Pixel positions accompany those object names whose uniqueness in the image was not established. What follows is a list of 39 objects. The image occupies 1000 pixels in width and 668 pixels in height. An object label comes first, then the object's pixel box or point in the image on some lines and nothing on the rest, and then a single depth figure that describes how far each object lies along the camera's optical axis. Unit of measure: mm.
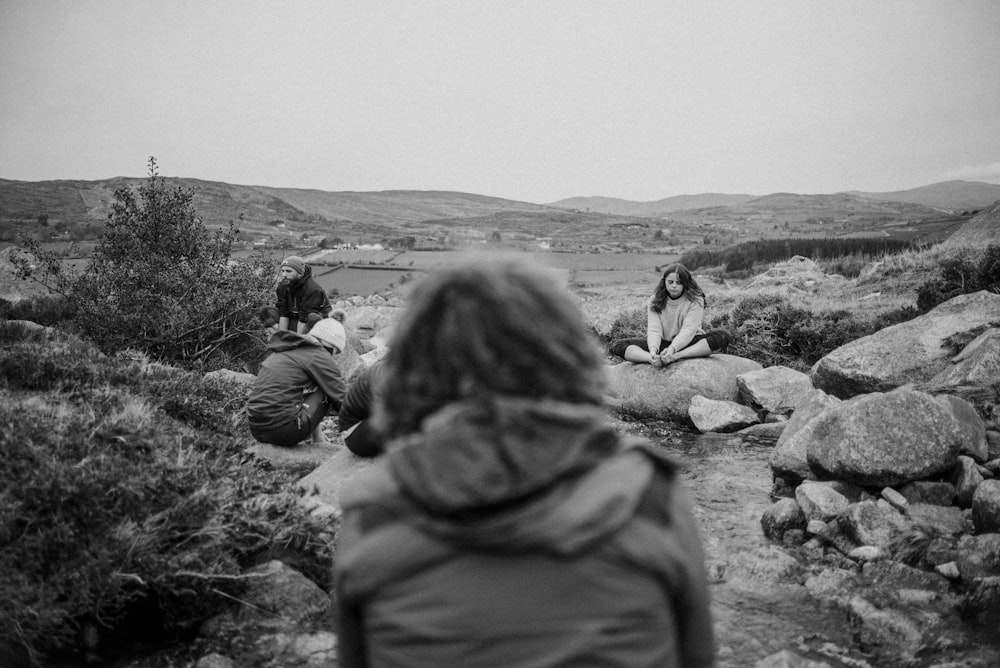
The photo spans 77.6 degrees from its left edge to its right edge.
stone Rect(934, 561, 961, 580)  3922
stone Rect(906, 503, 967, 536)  4402
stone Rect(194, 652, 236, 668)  3037
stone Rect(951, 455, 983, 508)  4648
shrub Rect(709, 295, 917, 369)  9789
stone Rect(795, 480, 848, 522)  4828
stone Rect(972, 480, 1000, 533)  4211
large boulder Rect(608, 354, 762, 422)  8352
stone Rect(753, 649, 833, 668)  2998
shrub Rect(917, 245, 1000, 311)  9281
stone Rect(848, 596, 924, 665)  3412
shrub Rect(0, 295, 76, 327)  9555
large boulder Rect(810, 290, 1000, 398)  6949
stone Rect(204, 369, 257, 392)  6896
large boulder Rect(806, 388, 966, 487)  4836
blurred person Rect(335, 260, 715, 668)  1149
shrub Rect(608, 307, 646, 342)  12336
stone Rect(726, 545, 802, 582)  4348
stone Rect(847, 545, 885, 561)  4254
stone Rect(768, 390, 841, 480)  5602
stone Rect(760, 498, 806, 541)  4918
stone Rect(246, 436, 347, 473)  5762
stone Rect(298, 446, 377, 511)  4892
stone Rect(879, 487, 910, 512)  4656
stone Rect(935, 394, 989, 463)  4914
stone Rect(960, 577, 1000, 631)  3494
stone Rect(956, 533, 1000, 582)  3789
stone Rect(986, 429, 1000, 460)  5098
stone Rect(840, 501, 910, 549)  4402
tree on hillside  8438
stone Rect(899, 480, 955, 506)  4758
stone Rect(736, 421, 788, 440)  7449
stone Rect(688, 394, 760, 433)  7762
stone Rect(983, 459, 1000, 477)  4836
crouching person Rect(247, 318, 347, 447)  5656
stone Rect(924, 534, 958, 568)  4074
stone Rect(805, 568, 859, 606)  4000
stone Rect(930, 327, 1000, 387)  5859
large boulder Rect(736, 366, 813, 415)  7977
